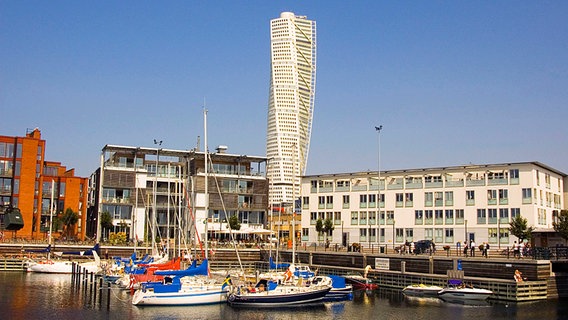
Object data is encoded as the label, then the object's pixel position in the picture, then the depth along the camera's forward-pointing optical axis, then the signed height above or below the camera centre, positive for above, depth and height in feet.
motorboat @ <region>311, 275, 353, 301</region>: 175.25 -16.59
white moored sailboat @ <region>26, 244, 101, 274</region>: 245.45 -14.55
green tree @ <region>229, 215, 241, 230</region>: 325.21 +4.87
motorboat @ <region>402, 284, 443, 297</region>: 188.55 -17.63
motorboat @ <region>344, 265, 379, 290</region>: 209.56 -16.91
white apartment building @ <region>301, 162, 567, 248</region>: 252.83 +14.52
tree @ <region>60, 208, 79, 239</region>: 352.90 +7.12
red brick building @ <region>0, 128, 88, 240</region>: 337.72 +25.22
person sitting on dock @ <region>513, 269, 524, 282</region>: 175.63 -12.10
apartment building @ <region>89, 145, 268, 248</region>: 340.39 +24.88
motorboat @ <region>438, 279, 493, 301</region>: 173.37 -16.66
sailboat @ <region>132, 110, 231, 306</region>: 160.76 -16.34
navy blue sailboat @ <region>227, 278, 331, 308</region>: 162.40 -16.83
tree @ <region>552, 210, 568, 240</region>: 220.64 +3.64
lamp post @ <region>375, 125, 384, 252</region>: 265.79 +24.06
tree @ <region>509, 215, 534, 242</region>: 226.38 +2.40
